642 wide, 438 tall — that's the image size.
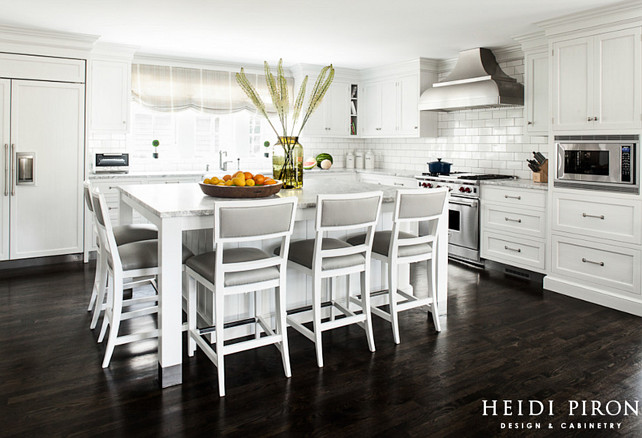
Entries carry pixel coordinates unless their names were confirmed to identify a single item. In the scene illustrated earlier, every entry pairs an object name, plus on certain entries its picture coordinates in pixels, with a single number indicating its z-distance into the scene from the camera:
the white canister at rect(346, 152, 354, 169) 7.80
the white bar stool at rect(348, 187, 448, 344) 3.25
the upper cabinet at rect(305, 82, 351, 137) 7.33
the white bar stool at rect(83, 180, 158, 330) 3.31
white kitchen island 2.69
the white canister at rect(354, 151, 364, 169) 7.79
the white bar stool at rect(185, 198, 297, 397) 2.59
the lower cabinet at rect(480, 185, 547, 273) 4.82
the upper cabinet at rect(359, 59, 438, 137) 6.61
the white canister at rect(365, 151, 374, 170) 7.68
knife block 5.11
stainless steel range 5.44
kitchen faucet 6.89
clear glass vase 3.84
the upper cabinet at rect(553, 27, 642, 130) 3.94
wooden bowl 3.25
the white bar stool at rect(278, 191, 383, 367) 2.90
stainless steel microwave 4.00
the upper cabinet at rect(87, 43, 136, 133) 5.78
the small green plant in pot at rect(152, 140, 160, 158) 6.51
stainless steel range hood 5.32
